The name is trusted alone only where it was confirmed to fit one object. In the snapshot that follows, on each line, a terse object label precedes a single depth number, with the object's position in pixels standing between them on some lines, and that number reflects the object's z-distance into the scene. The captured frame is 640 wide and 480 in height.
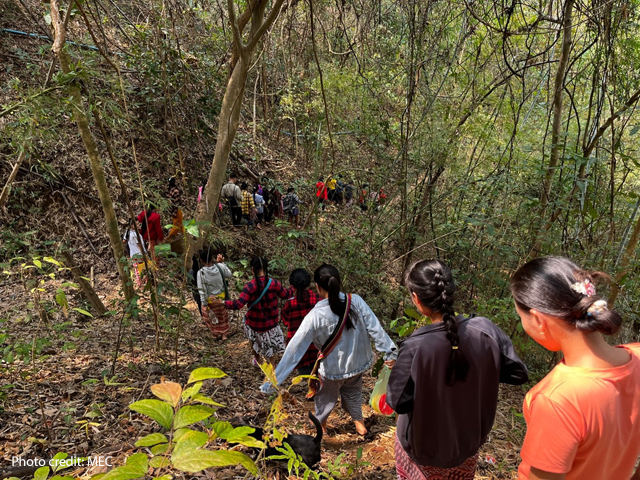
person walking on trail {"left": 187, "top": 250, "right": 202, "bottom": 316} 4.69
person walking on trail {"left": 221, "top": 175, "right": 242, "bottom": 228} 8.37
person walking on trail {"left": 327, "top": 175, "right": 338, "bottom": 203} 9.49
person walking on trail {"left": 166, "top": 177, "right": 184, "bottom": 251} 5.95
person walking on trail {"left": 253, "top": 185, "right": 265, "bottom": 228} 9.20
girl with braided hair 1.53
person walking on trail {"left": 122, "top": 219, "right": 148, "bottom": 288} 5.86
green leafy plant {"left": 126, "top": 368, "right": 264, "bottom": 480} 0.74
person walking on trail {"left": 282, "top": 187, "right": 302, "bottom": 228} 9.42
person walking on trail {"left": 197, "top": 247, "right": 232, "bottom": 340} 4.36
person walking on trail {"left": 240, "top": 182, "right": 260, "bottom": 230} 8.47
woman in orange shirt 1.00
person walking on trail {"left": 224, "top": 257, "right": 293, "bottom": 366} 3.57
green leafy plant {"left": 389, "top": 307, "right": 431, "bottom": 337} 2.42
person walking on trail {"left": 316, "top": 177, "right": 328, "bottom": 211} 6.09
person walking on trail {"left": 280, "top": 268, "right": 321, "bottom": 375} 3.19
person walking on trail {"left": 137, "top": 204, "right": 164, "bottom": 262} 5.55
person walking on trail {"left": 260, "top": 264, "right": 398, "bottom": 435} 2.44
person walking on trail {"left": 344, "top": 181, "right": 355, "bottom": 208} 8.45
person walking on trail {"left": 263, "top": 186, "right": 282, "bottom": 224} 9.90
